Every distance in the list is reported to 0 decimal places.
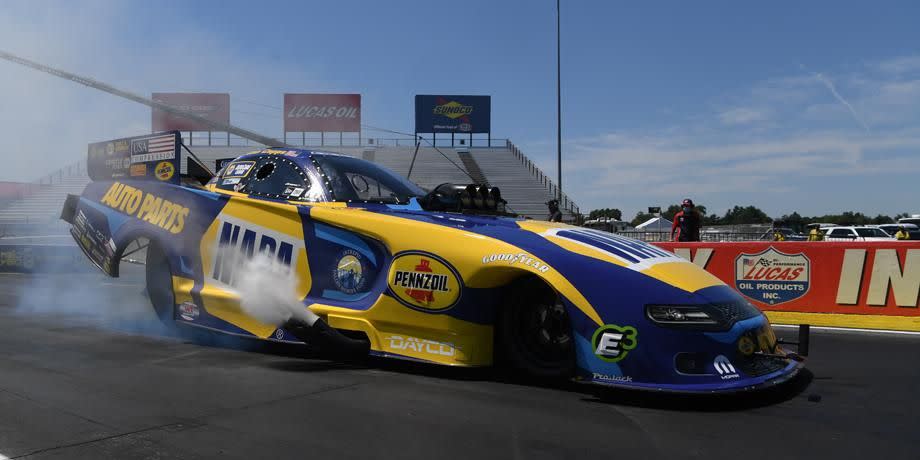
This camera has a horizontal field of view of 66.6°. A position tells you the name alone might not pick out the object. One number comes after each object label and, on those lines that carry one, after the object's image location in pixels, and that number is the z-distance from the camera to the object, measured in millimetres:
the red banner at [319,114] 45594
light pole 21078
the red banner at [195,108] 46281
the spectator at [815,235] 19672
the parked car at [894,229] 27303
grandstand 35062
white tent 29891
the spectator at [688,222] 11664
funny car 3766
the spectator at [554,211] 11932
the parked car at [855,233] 25406
